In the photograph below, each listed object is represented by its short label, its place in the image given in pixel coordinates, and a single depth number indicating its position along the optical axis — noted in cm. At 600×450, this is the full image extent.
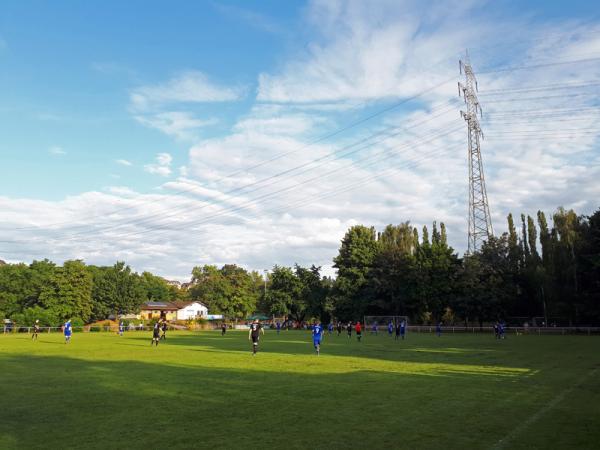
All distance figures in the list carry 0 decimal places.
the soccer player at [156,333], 3505
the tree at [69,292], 8581
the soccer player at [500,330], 4456
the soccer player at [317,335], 2648
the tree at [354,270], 8088
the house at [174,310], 11669
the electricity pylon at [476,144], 6881
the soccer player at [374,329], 6154
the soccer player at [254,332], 2648
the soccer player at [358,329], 4276
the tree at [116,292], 9931
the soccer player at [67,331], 4040
